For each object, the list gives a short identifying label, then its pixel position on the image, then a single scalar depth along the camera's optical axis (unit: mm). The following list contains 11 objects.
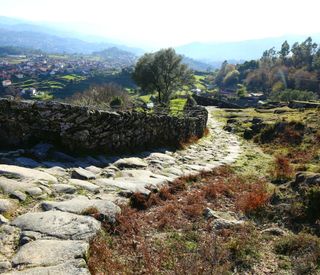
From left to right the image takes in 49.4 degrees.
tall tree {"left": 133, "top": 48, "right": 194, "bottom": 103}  75062
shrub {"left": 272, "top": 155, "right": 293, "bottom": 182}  14324
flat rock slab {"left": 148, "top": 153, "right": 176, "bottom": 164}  16552
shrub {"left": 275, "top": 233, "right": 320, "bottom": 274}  6816
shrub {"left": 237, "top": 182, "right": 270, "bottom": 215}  10500
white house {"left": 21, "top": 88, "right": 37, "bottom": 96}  152500
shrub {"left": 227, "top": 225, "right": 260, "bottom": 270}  7254
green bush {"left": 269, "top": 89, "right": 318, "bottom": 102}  103912
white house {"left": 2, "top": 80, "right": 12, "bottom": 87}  170125
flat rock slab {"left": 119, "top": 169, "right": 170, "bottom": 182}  12616
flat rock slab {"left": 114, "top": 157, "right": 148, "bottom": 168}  13967
